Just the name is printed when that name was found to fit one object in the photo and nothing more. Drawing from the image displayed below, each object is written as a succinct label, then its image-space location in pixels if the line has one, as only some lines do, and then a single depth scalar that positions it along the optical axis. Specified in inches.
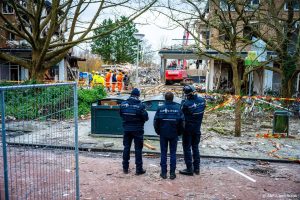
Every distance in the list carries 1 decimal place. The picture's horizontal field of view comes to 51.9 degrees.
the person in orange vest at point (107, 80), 1031.6
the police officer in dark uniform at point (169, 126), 260.1
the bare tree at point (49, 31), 637.3
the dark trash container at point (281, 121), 447.5
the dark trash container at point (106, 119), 404.3
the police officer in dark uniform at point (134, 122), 269.3
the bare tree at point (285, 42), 527.5
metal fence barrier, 158.9
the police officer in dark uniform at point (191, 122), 273.1
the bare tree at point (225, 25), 410.6
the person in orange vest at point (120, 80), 1042.4
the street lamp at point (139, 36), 737.3
